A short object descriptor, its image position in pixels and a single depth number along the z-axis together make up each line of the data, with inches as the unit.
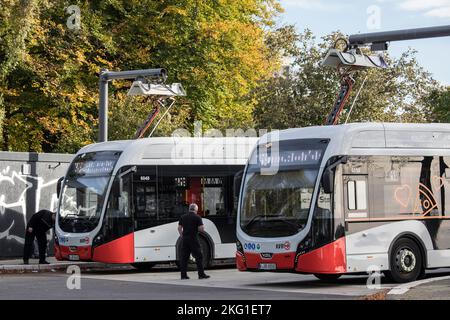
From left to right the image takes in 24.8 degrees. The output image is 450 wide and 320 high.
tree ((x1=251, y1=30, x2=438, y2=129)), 1820.9
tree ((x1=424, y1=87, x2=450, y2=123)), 2187.5
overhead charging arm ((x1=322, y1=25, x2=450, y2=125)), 896.3
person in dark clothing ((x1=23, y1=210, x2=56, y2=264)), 1041.5
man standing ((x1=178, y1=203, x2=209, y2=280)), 847.7
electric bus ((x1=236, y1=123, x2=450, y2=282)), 741.9
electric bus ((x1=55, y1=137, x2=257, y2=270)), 943.0
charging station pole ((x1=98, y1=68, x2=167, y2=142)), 1106.1
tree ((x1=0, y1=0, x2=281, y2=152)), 1419.8
